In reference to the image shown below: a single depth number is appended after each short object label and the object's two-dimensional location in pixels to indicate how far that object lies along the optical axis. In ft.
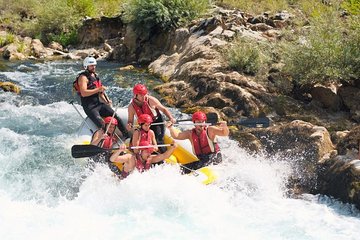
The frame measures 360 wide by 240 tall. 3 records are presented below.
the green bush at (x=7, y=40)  66.65
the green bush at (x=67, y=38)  69.56
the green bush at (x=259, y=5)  61.82
